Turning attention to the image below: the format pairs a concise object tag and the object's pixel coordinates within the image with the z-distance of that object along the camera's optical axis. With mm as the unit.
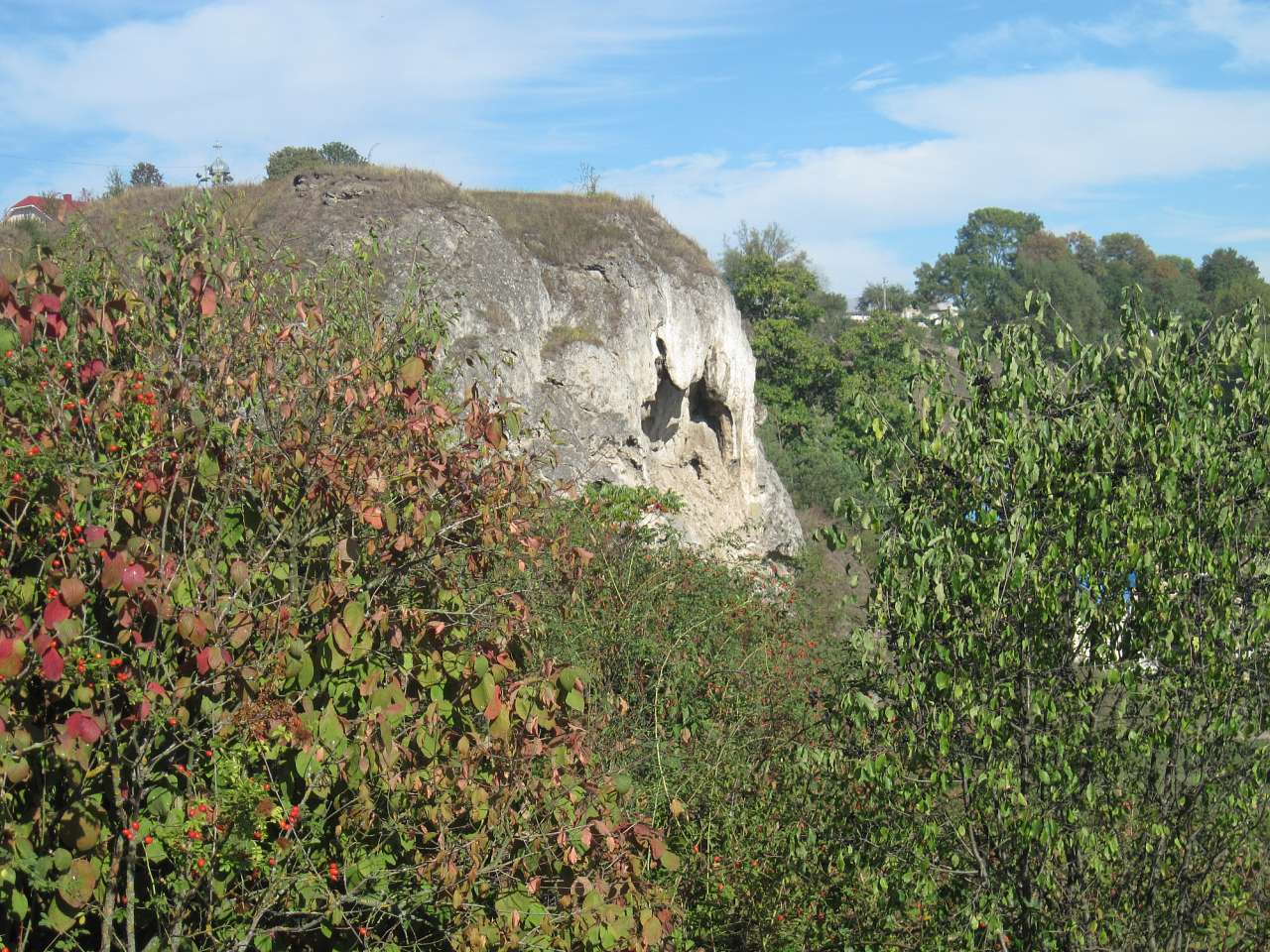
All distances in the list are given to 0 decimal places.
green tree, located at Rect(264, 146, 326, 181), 28536
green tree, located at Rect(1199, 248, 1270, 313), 58738
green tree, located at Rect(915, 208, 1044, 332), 98500
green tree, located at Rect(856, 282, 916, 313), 70000
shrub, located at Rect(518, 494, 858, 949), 7195
